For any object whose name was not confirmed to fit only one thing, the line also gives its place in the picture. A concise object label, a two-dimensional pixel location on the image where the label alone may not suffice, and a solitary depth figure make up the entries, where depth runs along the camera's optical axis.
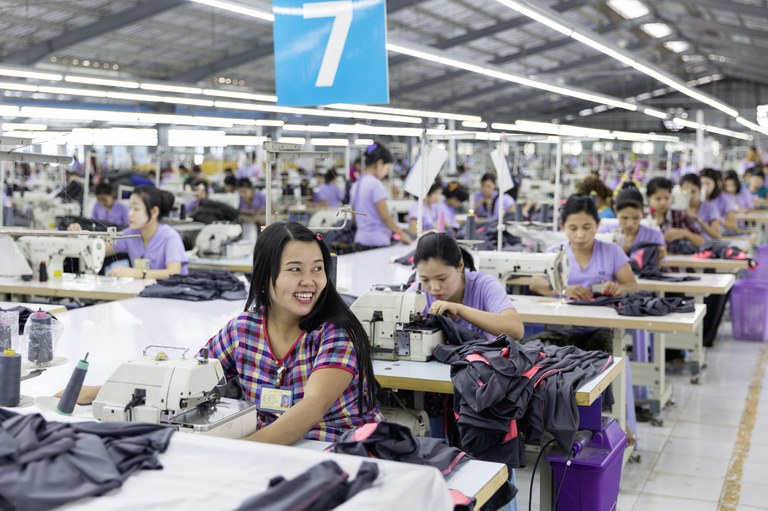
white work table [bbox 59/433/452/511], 1.42
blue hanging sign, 3.23
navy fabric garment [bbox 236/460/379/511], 1.36
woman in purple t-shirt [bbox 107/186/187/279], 5.15
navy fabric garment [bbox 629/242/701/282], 5.50
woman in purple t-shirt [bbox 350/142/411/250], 6.96
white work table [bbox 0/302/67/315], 4.08
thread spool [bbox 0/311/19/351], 2.63
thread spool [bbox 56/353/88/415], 2.07
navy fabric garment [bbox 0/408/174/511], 1.41
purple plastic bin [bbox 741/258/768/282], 7.95
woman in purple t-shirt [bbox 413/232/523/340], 3.29
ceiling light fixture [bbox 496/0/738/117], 6.30
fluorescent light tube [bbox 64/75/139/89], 8.95
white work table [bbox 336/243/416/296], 5.10
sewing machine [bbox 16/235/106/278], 4.88
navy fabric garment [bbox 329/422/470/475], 1.74
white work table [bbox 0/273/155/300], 4.83
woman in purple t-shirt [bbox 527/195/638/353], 4.55
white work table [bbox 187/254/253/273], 6.23
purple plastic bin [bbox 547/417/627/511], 2.76
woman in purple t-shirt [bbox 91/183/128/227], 7.45
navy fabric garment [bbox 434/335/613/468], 2.64
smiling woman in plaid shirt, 2.40
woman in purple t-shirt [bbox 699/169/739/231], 8.41
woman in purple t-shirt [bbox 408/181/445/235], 7.90
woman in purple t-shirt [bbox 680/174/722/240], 7.50
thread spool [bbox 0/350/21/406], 2.24
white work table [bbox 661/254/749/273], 6.39
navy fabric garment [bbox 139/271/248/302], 4.62
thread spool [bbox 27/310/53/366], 2.78
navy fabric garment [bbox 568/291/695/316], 4.19
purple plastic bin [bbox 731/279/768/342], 6.83
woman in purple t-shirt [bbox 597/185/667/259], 5.54
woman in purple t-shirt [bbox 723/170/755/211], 10.70
